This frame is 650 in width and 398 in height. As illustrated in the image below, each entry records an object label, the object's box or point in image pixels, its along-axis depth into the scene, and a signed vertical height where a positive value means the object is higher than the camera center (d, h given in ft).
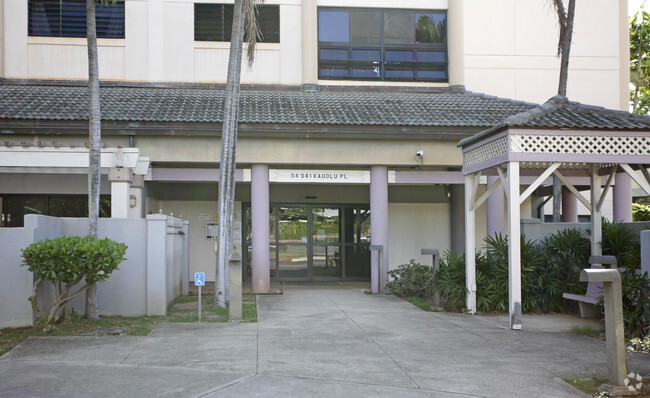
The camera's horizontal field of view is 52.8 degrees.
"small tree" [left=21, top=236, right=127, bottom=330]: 31.04 -1.57
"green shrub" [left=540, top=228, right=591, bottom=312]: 39.86 -2.32
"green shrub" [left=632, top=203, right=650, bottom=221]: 75.61 +1.76
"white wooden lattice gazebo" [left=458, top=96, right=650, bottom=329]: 34.27 +4.38
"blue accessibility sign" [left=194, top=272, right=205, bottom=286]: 36.15 -2.74
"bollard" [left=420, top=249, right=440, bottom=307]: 43.95 -1.99
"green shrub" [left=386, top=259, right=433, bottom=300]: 49.06 -4.05
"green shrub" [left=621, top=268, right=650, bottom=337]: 29.14 -3.52
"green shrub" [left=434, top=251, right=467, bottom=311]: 40.68 -3.52
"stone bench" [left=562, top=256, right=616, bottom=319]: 35.52 -3.94
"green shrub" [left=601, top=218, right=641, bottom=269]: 37.60 -0.87
